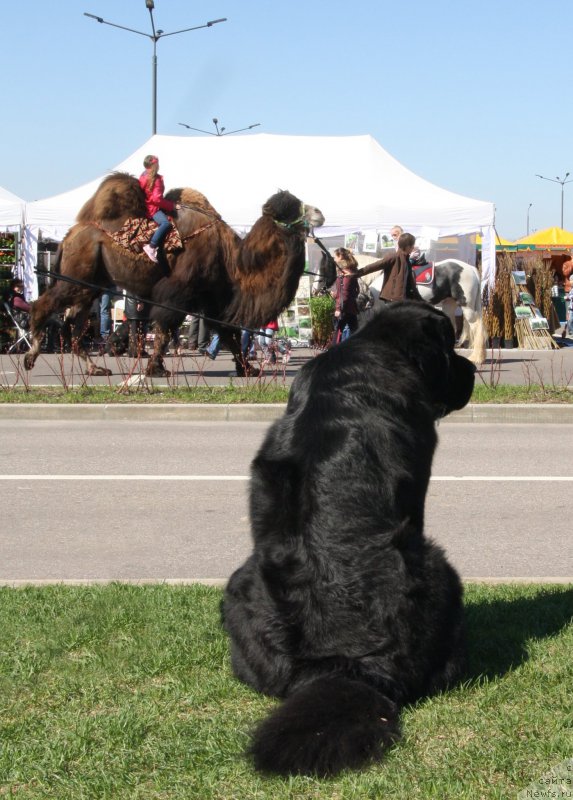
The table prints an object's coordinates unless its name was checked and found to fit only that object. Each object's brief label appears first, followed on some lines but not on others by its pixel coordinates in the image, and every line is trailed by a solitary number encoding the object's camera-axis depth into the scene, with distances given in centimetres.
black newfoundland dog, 356
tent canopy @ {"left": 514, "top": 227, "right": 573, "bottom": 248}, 3781
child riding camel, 1612
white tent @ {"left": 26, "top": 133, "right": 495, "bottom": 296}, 2300
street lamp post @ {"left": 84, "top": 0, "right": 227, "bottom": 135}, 3391
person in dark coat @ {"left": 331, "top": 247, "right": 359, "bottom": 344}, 1886
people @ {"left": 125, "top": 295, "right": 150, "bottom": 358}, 1750
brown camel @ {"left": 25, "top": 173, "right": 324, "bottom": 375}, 1576
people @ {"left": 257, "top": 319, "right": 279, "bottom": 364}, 1622
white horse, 2041
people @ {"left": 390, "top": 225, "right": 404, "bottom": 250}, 2008
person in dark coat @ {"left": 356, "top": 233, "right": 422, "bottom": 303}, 1748
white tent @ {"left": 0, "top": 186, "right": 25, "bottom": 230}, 2266
